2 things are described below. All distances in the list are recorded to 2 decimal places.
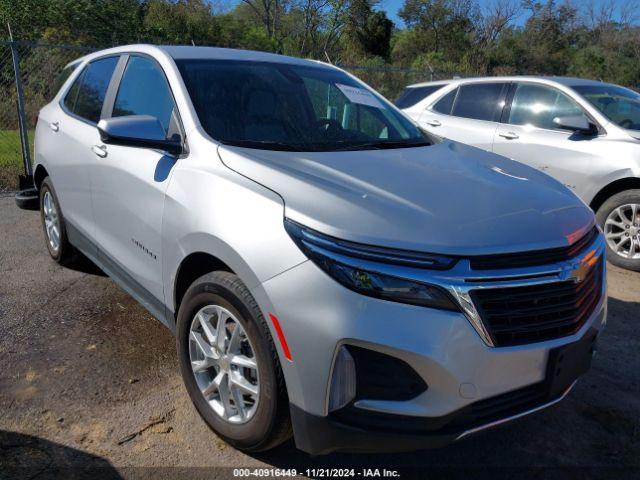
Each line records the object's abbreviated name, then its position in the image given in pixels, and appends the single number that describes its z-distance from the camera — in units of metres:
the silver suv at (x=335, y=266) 2.00
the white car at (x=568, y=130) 5.50
